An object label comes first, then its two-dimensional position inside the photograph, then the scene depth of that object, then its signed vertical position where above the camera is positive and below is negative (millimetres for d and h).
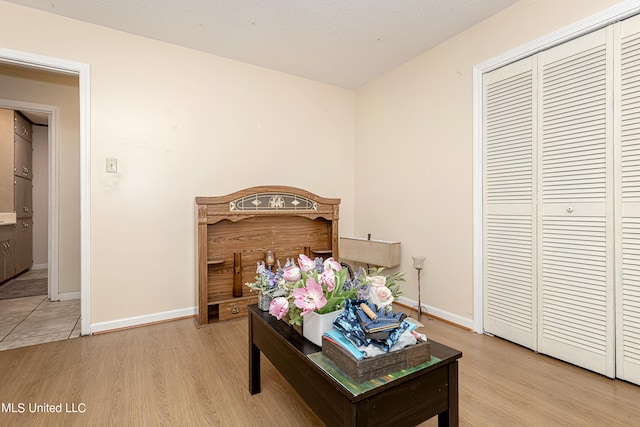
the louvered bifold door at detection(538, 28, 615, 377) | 1891 +44
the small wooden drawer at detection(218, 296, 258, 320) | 2826 -910
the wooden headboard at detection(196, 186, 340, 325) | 2777 -267
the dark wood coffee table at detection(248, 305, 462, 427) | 980 -638
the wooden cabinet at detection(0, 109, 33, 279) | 4227 +403
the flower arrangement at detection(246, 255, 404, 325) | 1235 -332
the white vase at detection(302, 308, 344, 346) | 1259 -464
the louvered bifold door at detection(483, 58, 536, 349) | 2262 +59
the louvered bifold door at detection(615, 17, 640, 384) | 1779 +53
